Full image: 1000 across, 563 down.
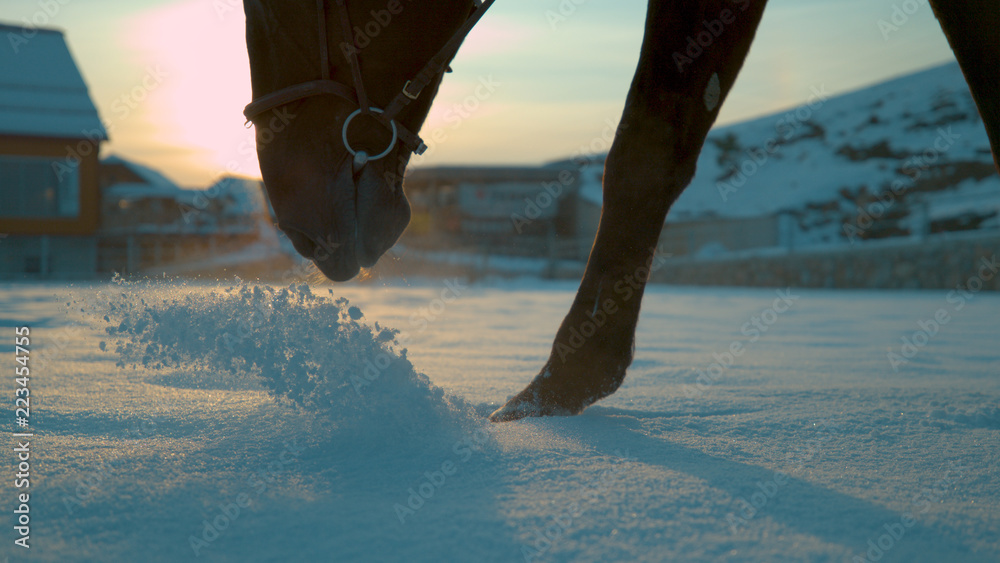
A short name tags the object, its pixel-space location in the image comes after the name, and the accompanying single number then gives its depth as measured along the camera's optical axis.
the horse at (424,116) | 1.21
